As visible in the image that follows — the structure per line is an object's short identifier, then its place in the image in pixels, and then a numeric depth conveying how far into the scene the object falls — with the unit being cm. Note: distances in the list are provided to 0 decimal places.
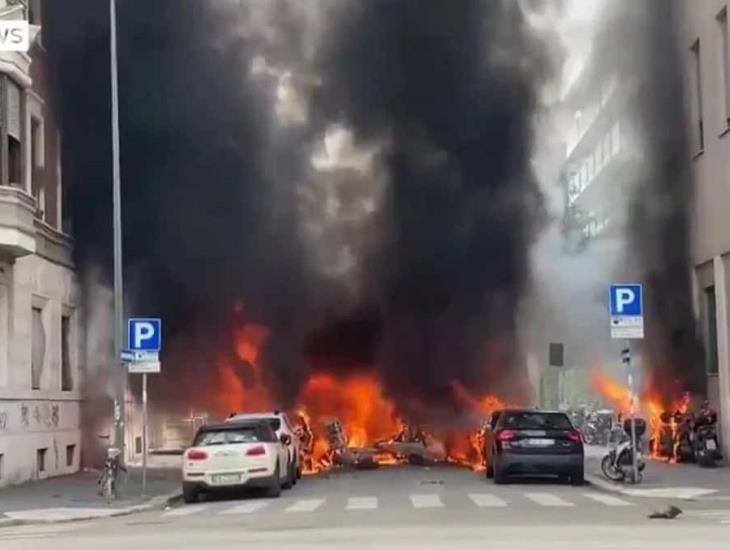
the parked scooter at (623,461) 2264
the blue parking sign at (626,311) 2266
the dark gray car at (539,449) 2327
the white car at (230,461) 2162
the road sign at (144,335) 2323
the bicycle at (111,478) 2161
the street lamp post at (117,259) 2414
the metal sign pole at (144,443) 2306
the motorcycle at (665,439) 3023
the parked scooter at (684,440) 2838
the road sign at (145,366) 2317
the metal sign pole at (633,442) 2221
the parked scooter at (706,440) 2691
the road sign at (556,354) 2966
